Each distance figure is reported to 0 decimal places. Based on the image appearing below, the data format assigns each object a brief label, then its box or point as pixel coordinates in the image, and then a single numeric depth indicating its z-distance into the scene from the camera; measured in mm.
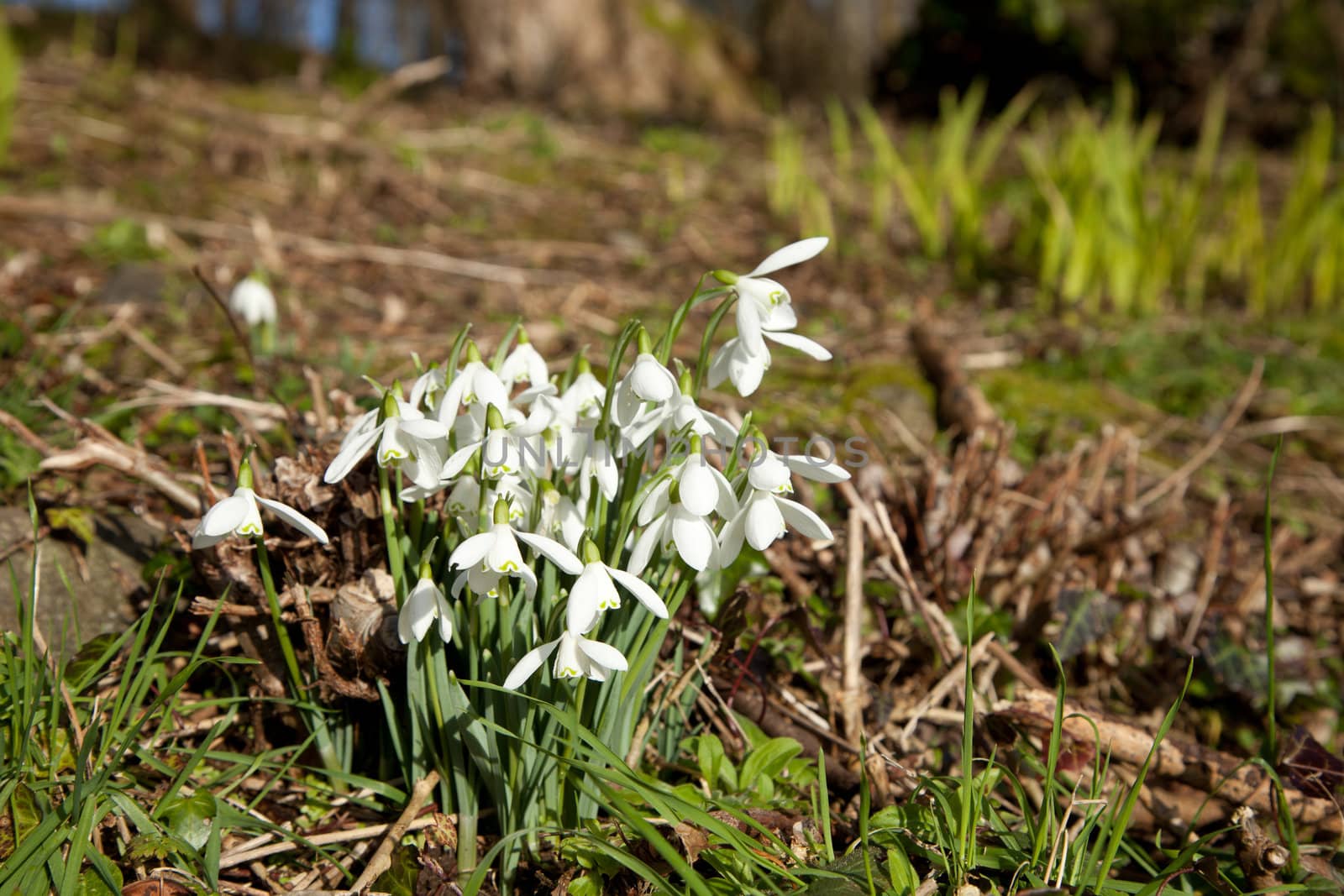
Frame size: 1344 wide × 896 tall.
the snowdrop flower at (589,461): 749
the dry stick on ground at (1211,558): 964
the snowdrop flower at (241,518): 726
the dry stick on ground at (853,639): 858
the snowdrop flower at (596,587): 718
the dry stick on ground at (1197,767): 853
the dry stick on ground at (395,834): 772
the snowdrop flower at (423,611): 738
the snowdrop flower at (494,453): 725
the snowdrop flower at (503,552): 713
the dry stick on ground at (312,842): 781
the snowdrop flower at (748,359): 732
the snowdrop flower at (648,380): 716
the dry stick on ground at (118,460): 855
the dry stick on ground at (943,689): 859
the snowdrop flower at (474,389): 739
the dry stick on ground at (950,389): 1167
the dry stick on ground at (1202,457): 1049
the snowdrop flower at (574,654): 720
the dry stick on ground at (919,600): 890
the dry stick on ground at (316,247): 1603
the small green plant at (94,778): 740
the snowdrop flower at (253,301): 1083
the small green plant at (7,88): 1645
